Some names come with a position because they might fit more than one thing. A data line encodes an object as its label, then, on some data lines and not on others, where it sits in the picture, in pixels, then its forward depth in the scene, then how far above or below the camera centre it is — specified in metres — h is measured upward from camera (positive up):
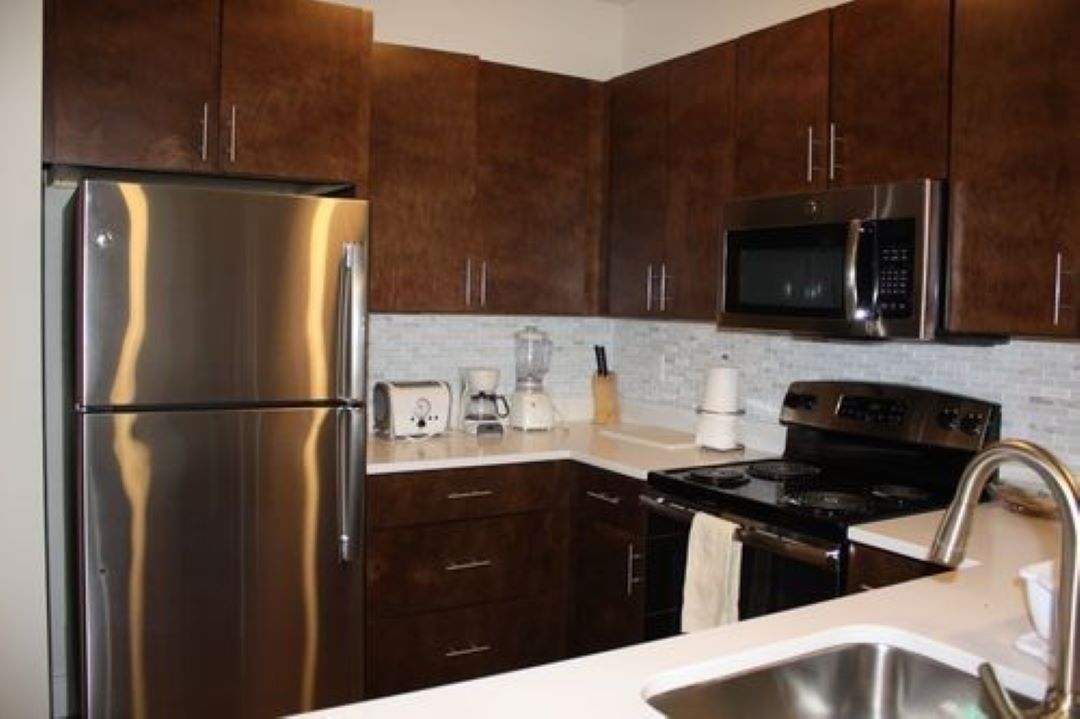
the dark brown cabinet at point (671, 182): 3.04 +0.48
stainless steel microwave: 2.34 +0.16
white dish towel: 2.46 -0.69
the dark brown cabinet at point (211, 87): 2.55 +0.65
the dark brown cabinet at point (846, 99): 2.35 +0.62
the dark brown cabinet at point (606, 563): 2.91 -0.80
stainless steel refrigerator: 2.39 -0.37
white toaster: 3.29 -0.34
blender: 3.59 -0.27
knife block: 3.85 -0.34
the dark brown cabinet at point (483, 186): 3.17 +0.46
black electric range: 2.30 -0.46
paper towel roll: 3.13 -0.24
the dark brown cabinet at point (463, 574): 2.91 -0.84
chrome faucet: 1.04 -0.25
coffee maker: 3.48 -0.33
